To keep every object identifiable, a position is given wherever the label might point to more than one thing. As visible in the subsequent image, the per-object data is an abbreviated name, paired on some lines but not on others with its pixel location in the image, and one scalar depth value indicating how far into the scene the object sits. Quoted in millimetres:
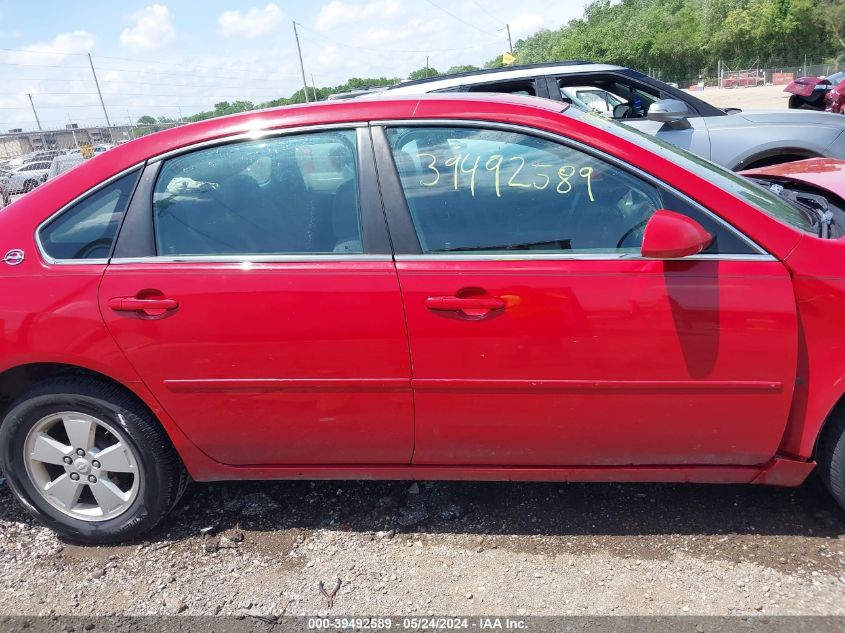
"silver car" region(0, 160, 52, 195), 20719
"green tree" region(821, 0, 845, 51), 57125
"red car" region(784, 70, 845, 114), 11055
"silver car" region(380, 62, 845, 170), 5113
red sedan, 2211
